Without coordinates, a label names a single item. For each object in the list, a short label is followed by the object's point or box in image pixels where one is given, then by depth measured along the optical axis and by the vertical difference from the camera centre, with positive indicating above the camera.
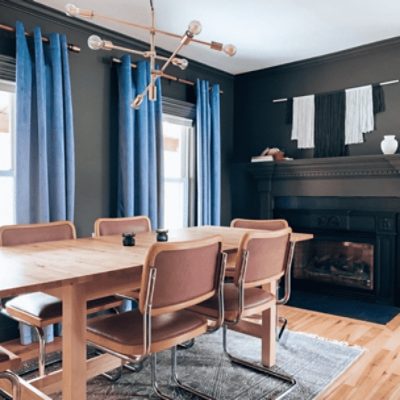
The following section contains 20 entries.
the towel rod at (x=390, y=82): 3.88 +1.03
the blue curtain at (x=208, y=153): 4.43 +0.41
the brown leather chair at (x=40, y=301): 2.09 -0.61
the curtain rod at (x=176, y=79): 3.98 +1.14
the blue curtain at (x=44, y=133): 2.93 +0.44
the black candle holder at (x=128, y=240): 2.25 -0.27
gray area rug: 2.22 -1.10
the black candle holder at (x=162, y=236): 2.36 -0.26
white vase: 3.74 +0.42
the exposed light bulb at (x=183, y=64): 2.43 +0.76
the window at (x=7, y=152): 3.11 +0.30
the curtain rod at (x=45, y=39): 2.87 +1.15
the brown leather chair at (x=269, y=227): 2.43 -0.30
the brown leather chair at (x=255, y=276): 2.03 -0.46
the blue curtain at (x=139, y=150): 3.58 +0.38
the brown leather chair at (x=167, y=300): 1.62 -0.47
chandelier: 1.95 +0.77
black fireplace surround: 3.91 -0.27
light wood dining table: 1.44 -0.31
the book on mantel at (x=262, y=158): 4.49 +0.36
